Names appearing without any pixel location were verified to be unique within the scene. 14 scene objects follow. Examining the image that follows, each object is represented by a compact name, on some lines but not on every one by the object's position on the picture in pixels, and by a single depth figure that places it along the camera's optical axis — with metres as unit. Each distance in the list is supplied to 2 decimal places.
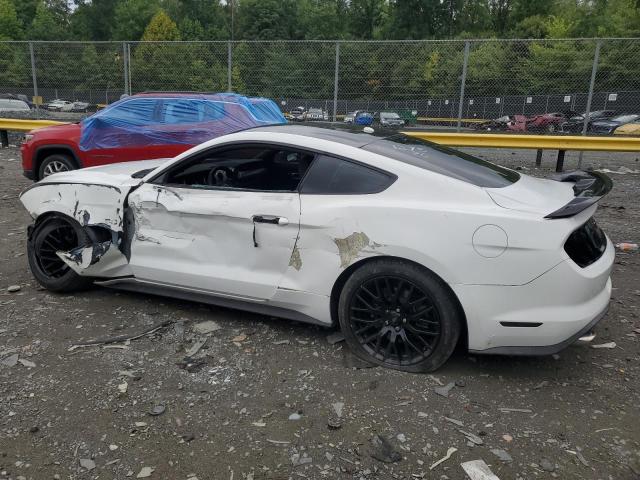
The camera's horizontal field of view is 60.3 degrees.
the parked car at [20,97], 15.43
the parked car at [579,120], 12.44
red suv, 8.27
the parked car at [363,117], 13.04
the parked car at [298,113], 13.70
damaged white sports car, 3.07
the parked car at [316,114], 13.27
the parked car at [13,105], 15.31
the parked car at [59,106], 15.15
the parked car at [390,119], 13.29
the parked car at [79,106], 14.81
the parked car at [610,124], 12.59
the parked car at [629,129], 12.45
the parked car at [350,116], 13.03
